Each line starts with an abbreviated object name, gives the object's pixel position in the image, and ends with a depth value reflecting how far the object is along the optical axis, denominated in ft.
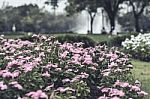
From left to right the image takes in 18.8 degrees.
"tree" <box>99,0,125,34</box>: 130.75
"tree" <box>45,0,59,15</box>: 157.36
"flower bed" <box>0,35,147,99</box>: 16.56
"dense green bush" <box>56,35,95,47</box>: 57.06
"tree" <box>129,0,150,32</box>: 135.41
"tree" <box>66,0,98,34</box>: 131.85
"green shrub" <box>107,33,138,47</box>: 64.80
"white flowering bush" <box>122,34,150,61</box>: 53.18
